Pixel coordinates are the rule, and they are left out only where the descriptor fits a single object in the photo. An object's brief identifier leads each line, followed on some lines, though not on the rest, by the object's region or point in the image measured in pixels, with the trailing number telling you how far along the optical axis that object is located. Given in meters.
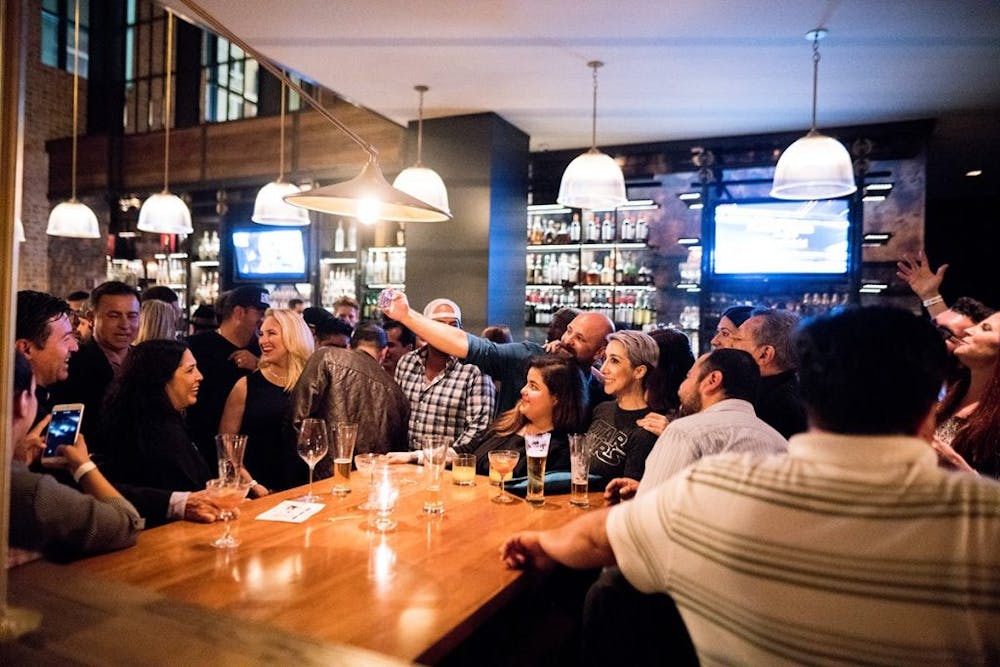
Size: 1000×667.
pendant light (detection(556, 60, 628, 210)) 3.90
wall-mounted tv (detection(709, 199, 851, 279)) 5.36
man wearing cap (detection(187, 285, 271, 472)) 3.39
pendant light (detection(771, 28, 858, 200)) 3.39
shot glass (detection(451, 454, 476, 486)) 2.45
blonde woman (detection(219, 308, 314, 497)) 2.96
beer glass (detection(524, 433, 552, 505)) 2.23
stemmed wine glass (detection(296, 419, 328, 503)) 2.10
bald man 3.18
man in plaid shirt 3.51
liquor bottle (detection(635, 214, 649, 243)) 6.05
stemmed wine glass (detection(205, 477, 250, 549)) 1.76
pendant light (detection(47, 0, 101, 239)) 5.21
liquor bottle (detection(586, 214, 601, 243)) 6.23
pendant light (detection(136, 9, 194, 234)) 4.73
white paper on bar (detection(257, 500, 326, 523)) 1.99
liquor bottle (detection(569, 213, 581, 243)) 6.30
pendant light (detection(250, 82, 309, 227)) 4.81
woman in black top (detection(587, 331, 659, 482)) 2.57
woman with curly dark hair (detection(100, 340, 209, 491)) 2.22
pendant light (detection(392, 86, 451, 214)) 4.18
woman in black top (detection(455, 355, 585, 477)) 2.75
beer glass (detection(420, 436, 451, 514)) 2.11
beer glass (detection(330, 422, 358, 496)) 2.18
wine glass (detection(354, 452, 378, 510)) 2.24
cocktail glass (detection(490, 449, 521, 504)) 2.25
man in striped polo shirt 1.04
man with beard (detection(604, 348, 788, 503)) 1.97
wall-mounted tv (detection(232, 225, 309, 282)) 7.06
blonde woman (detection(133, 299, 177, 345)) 3.62
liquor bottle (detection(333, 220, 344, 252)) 7.01
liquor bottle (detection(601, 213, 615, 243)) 6.25
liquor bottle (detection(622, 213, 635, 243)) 6.09
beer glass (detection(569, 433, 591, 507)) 2.21
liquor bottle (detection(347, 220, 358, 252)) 6.93
